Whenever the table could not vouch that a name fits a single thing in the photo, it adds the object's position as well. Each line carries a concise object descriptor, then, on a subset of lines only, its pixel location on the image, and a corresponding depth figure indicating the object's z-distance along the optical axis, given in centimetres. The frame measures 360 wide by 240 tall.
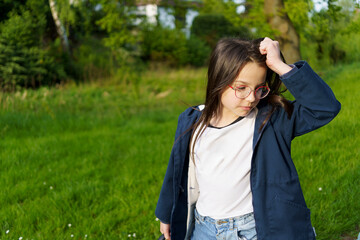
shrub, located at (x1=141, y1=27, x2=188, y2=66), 1644
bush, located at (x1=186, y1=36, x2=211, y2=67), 1728
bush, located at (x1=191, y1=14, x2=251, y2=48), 2049
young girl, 172
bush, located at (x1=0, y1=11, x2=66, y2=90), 964
